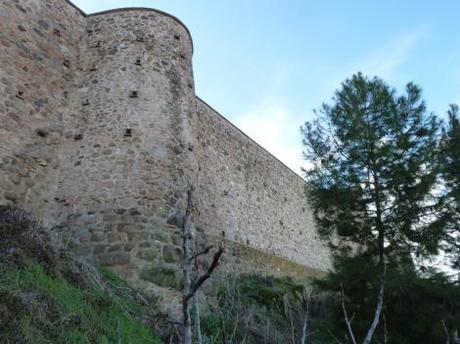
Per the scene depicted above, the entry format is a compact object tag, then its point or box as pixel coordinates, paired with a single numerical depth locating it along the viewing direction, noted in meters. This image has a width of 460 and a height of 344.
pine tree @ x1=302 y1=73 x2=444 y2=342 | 6.41
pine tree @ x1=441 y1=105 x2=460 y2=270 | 6.70
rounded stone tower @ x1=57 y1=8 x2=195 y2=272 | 6.31
